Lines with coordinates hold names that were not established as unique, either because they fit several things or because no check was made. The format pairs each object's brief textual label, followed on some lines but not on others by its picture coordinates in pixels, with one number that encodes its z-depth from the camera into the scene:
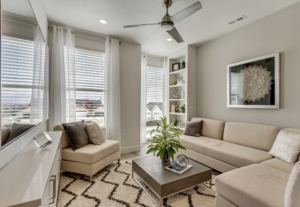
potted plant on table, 2.02
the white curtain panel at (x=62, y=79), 2.97
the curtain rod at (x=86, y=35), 3.19
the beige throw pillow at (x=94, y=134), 2.73
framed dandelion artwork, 2.60
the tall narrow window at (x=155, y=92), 4.76
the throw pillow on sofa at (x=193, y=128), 3.50
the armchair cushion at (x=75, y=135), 2.49
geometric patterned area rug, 1.84
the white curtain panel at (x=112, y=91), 3.52
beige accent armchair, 2.32
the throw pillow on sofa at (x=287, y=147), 1.96
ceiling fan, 1.85
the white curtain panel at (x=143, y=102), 4.40
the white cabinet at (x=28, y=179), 0.71
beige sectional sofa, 1.38
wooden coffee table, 1.70
